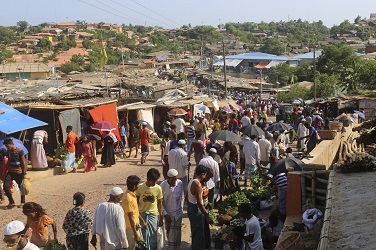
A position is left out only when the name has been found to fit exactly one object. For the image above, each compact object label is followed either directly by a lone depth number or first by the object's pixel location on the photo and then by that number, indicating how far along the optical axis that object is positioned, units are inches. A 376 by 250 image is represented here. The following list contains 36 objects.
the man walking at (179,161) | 345.3
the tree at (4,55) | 2738.7
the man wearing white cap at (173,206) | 264.7
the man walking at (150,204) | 254.2
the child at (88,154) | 507.5
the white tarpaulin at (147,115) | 715.1
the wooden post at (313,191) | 295.9
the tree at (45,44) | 3554.9
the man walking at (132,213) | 241.8
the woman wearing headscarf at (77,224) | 238.8
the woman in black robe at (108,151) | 541.0
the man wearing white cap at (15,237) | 181.9
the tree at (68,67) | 2316.7
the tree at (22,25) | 5997.1
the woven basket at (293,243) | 236.6
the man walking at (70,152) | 492.1
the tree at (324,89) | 1354.6
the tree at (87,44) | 3691.7
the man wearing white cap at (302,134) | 603.2
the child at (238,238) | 237.8
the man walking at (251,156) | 425.1
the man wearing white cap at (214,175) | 329.6
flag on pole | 908.7
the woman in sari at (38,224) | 237.5
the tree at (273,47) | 3650.1
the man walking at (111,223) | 228.7
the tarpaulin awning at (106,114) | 603.5
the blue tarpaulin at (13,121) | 469.0
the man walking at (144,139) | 533.0
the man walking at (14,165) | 369.1
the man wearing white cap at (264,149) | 441.7
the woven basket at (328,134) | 479.2
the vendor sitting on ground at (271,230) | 278.9
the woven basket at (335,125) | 528.2
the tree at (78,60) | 2606.8
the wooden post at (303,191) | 297.8
